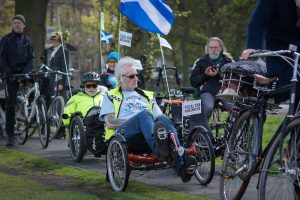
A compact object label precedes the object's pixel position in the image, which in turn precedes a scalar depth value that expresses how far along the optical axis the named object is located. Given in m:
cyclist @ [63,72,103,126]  10.99
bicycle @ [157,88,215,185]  8.14
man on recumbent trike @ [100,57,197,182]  7.46
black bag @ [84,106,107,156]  9.59
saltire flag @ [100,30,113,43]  13.96
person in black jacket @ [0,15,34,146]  12.62
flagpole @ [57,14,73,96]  14.50
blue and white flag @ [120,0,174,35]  10.51
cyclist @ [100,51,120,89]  12.24
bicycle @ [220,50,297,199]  5.88
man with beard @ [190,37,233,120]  10.07
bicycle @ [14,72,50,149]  12.38
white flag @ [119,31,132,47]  12.87
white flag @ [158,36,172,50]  10.73
